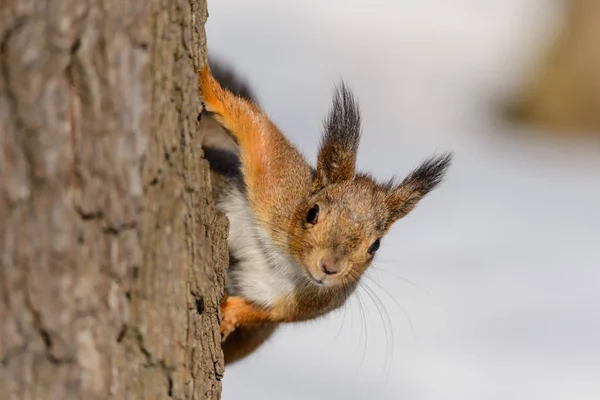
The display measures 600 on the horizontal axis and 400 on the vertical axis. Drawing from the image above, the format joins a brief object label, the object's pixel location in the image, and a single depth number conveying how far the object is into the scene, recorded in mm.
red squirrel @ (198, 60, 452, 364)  4215
